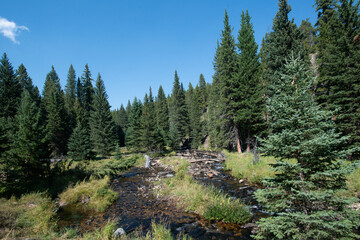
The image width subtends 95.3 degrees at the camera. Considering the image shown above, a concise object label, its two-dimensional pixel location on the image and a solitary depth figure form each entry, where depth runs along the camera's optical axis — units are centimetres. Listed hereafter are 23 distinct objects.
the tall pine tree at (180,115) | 5659
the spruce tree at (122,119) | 7526
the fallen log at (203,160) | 2441
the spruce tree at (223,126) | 2666
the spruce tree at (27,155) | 1091
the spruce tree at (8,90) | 3653
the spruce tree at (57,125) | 3186
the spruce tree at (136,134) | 4072
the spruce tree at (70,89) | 5296
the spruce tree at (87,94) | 5097
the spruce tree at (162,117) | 5717
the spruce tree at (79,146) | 2542
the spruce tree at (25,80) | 5002
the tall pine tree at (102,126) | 3621
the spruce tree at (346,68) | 1301
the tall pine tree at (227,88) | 2609
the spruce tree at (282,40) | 1920
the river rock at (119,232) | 705
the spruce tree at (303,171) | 435
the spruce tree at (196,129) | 4994
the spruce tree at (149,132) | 3725
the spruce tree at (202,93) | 7469
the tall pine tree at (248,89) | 2297
